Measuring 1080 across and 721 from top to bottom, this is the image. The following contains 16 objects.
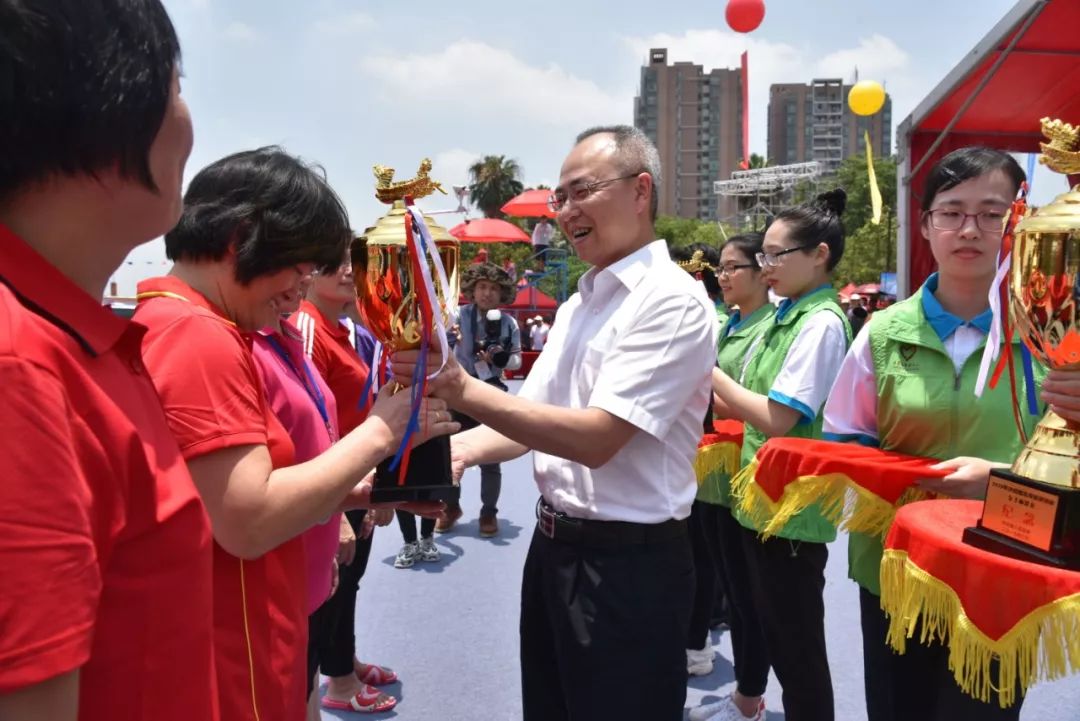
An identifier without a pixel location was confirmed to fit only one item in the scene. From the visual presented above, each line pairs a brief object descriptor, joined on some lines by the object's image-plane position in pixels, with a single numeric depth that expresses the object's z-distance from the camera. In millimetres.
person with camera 5754
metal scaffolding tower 57172
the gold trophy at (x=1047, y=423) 1408
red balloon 8562
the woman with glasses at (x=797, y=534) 2559
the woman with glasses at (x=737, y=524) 3059
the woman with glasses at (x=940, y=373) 1923
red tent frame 6109
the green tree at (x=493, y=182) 43500
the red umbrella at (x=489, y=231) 11922
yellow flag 7062
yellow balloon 9094
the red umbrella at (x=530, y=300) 21297
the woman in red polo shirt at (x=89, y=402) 650
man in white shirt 1781
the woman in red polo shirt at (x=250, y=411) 1283
